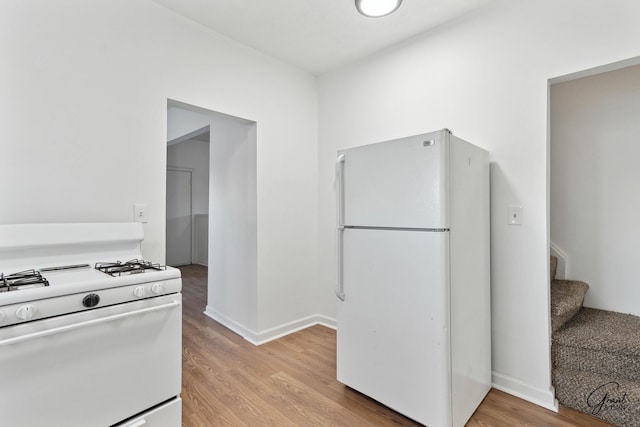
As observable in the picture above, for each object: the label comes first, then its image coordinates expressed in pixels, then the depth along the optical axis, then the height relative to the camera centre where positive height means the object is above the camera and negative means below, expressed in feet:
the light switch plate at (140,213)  6.44 +0.03
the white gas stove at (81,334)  3.59 -1.60
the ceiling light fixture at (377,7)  6.50 +4.54
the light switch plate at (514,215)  6.33 -0.02
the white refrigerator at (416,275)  5.09 -1.14
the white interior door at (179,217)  20.42 -0.18
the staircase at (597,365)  5.40 -2.94
